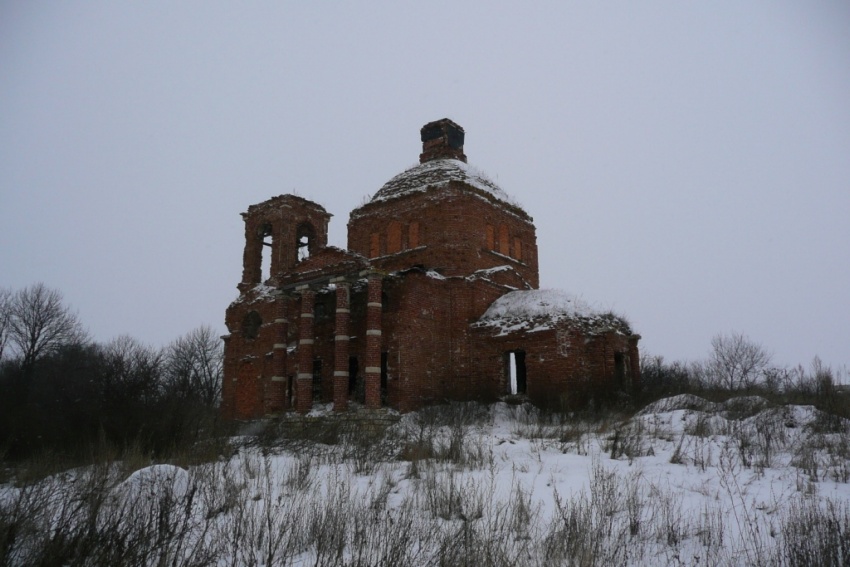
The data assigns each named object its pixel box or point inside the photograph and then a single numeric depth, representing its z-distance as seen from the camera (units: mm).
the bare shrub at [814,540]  4719
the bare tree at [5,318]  40406
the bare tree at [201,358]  46781
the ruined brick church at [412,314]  20016
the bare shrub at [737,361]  40500
